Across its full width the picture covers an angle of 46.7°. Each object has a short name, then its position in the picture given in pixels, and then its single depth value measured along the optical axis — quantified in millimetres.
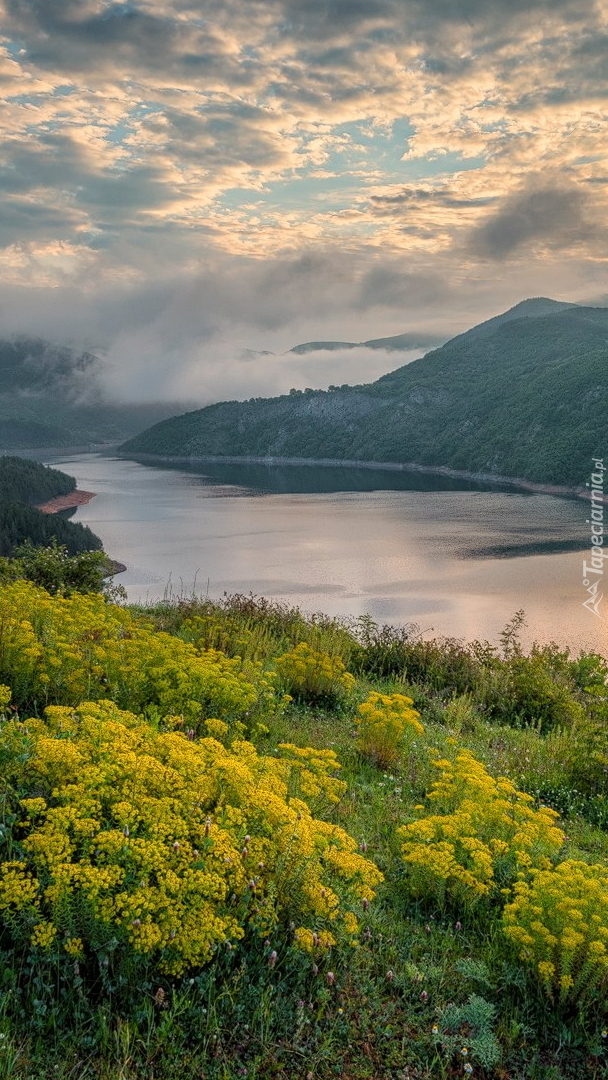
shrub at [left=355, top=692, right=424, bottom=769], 6285
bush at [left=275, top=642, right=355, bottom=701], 8781
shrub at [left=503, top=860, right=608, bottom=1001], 3627
